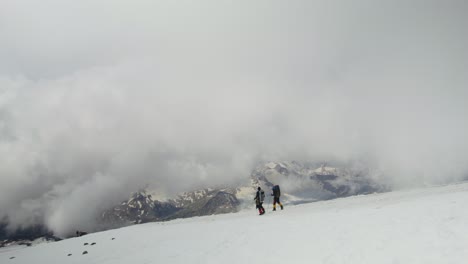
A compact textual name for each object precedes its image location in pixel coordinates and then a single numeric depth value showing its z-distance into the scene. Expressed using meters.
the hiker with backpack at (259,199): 30.87
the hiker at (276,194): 31.81
